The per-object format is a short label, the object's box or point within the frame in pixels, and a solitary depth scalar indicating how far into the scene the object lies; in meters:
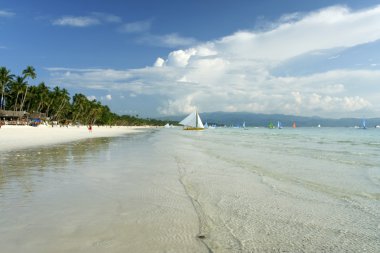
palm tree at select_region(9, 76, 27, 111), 79.81
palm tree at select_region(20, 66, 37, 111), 82.62
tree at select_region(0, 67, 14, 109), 74.06
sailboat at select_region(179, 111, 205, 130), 122.81
